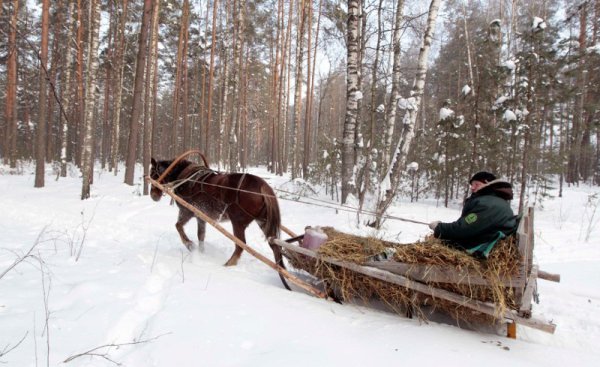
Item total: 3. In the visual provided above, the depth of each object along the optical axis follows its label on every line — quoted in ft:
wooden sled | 8.81
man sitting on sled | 9.80
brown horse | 15.92
